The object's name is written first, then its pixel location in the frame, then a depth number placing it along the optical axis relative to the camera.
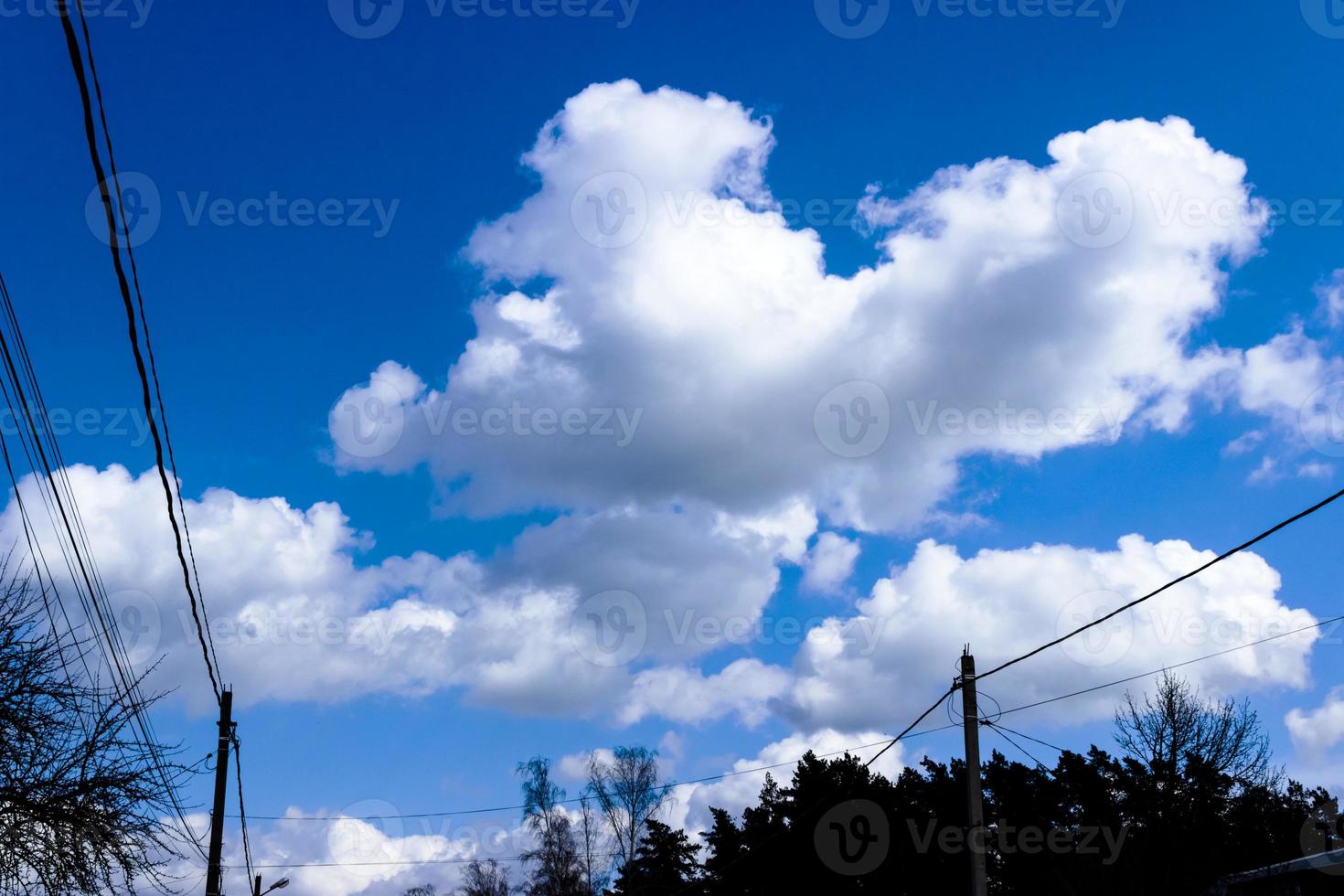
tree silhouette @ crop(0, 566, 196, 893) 12.38
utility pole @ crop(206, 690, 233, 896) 21.86
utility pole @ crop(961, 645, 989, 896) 15.48
